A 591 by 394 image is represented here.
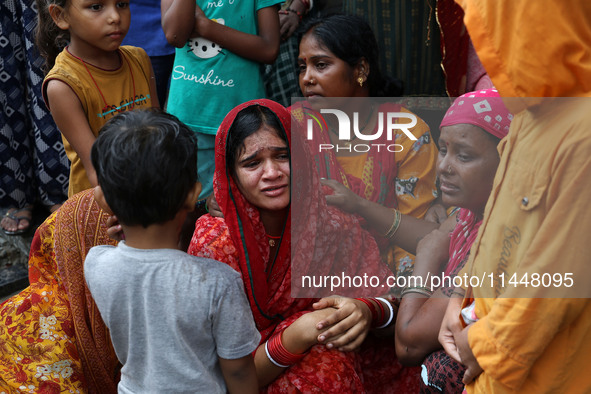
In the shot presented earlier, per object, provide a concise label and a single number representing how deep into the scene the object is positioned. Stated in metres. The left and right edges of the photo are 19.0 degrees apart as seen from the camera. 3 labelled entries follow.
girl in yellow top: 4.05
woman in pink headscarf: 3.62
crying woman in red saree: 3.77
